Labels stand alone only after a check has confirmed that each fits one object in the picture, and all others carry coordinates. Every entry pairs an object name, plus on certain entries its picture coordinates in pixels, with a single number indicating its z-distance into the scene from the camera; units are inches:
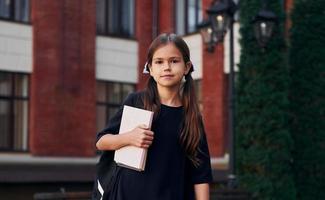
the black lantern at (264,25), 471.8
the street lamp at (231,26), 474.6
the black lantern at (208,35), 520.5
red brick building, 781.3
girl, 127.0
